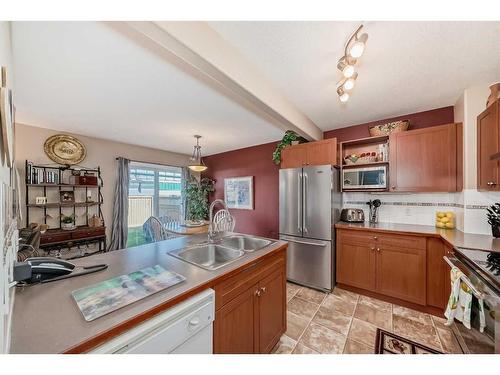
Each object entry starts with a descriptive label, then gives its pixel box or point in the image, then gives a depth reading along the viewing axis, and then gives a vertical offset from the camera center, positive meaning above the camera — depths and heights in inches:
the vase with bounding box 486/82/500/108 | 65.6 +31.9
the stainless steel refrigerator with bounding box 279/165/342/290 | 100.1 -18.7
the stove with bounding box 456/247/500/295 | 42.8 -20.2
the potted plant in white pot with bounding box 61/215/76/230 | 125.0 -22.8
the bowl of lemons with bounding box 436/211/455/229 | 88.9 -15.8
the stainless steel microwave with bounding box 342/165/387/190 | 99.8 +4.7
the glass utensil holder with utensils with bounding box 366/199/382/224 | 109.1 -13.0
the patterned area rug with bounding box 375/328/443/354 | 62.6 -53.5
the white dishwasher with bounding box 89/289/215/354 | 27.4 -23.4
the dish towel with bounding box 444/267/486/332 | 49.1 -30.7
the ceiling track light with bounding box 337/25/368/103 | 48.1 +36.2
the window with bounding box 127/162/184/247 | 167.2 -7.3
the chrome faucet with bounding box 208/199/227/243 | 70.2 -16.9
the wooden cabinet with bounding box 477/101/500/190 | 63.9 +13.6
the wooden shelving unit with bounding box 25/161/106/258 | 114.6 -14.1
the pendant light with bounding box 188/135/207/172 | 133.9 +17.6
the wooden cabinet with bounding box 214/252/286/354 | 43.9 -32.5
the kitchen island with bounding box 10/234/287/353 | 24.5 -18.9
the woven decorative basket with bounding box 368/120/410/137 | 97.3 +30.1
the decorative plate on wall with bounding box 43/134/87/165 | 123.2 +25.4
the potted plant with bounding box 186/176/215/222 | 185.6 -12.7
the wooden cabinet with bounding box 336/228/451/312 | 79.4 -36.2
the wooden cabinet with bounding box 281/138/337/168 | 104.9 +18.9
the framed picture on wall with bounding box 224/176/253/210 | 170.4 -4.7
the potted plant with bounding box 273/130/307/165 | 122.7 +29.4
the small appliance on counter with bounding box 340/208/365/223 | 108.7 -16.2
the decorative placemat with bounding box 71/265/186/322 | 29.9 -18.5
